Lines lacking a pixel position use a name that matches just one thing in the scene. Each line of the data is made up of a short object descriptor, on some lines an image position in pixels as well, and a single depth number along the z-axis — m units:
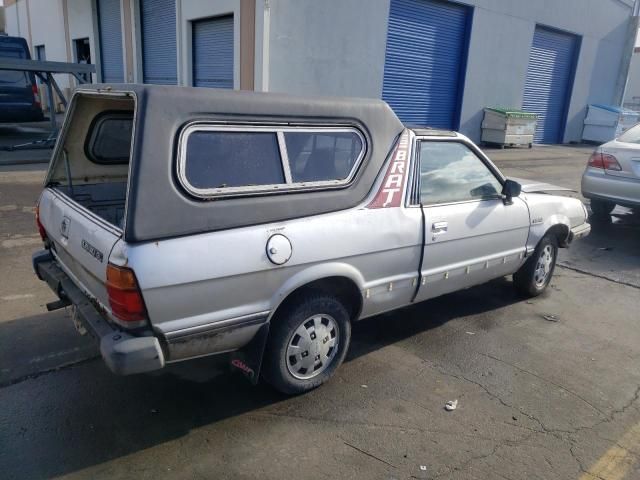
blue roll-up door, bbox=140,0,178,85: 16.41
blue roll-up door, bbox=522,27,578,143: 20.66
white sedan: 7.67
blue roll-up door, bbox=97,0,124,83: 19.56
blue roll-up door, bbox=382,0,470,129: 15.64
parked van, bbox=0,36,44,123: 14.05
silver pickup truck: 2.75
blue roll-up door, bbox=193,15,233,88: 13.95
